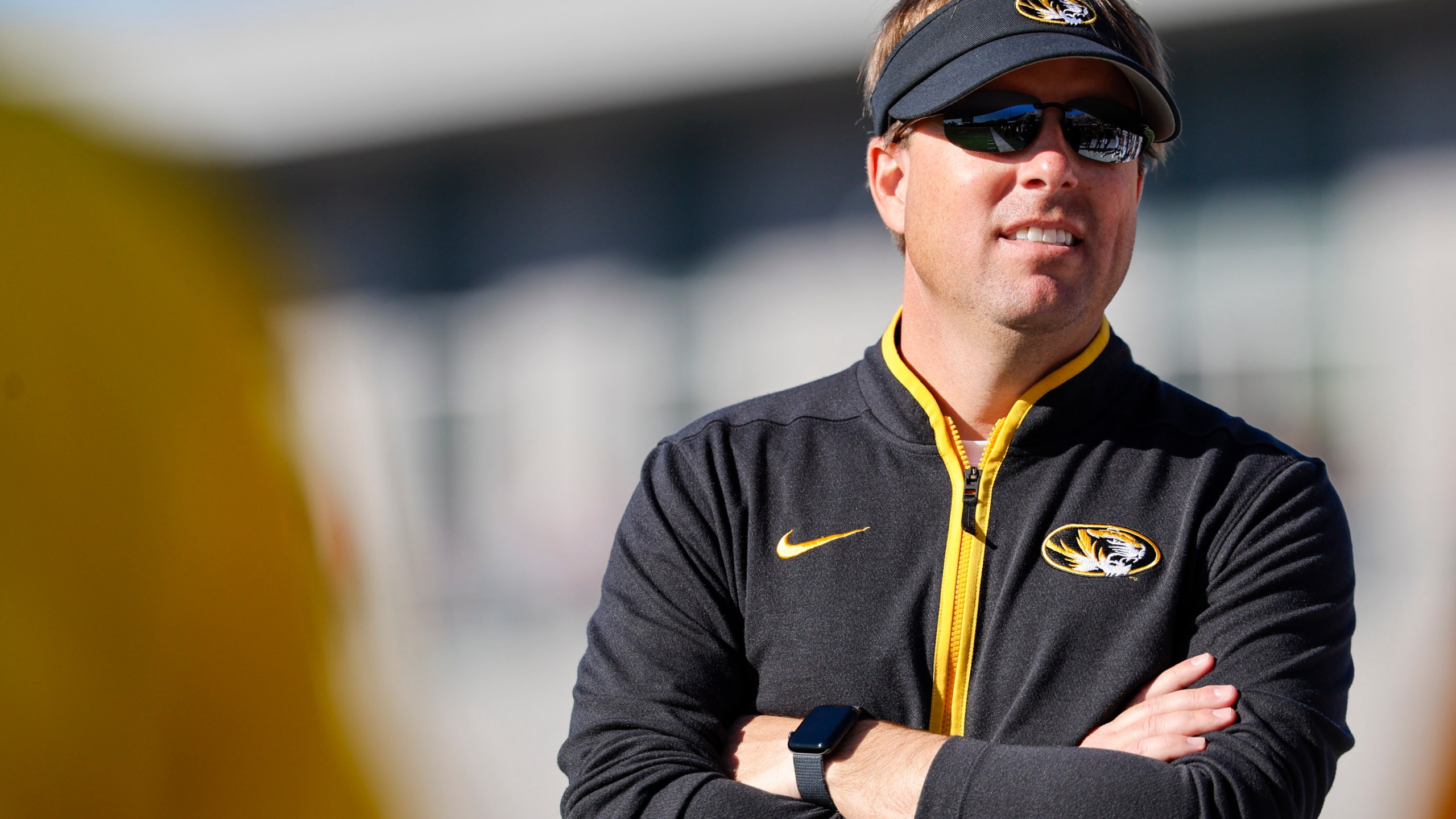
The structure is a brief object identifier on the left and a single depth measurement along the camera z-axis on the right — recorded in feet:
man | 28.28
